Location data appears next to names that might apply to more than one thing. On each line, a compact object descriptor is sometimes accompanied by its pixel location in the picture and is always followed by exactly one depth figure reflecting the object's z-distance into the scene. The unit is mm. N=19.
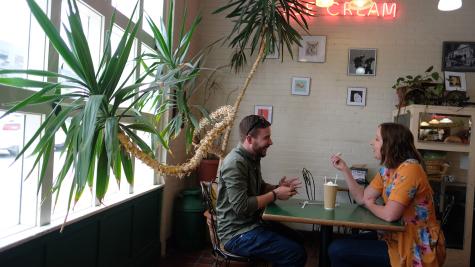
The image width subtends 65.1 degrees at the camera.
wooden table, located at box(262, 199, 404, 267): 2039
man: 2256
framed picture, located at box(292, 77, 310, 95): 4883
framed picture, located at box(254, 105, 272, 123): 4957
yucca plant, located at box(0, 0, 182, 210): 1545
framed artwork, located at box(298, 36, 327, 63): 4848
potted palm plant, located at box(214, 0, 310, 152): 3742
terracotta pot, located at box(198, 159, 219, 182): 4574
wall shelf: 3910
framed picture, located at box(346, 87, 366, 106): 4770
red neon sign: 4691
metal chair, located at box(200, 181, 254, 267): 2365
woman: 2076
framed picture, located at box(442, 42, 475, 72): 4566
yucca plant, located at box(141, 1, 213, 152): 2457
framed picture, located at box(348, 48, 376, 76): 4750
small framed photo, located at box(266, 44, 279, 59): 4914
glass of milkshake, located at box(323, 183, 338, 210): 2320
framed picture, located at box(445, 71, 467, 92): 4379
